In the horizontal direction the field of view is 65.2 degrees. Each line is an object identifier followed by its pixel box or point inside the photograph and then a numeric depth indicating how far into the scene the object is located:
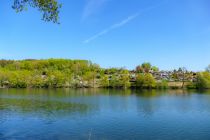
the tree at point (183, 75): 86.07
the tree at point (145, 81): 80.07
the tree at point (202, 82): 76.89
